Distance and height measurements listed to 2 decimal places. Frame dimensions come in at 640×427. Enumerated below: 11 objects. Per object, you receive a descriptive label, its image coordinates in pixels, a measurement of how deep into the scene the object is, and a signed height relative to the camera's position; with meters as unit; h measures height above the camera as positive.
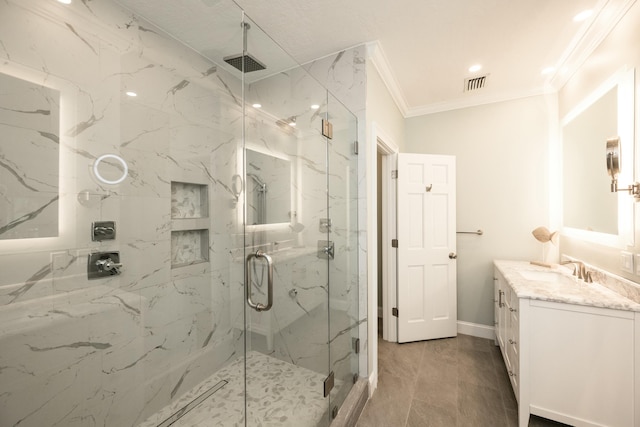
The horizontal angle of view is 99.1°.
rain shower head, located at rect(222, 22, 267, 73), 1.45 +0.84
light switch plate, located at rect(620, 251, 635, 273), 1.63 -0.29
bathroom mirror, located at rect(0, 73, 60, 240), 1.08 +0.23
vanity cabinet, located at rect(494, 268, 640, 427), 1.48 -0.87
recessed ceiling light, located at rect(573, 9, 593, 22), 1.77 +1.31
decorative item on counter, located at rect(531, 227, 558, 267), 2.70 -0.28
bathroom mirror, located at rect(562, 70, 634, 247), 1.68 +0.37
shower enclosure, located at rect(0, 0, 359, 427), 1.15 -0.05
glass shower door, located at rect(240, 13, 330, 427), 1.46 -0.14
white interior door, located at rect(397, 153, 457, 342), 2.86 -0.35
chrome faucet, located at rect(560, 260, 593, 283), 1.98 -0.44
